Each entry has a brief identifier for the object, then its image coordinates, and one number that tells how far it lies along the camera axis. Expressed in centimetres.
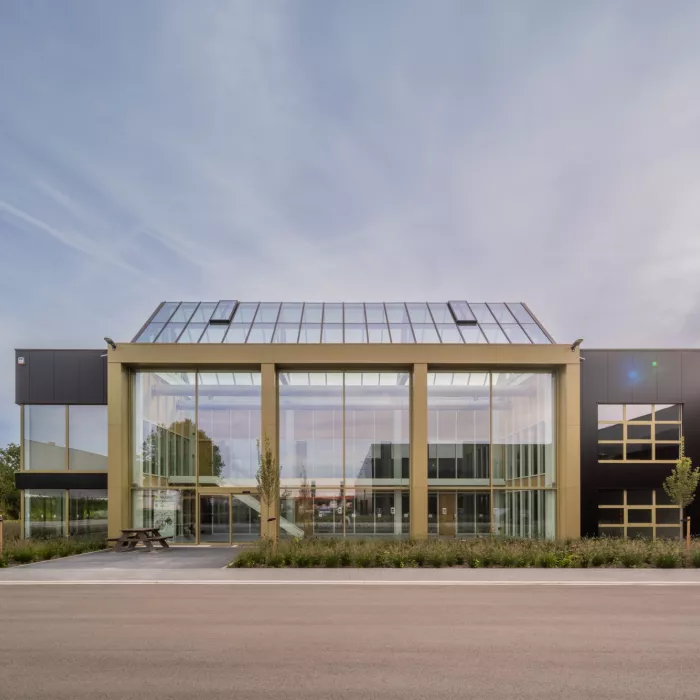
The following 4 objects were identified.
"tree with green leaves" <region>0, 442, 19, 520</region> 4206
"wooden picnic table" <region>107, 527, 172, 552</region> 2127
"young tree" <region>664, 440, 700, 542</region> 1973
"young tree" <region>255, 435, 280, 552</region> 1958
